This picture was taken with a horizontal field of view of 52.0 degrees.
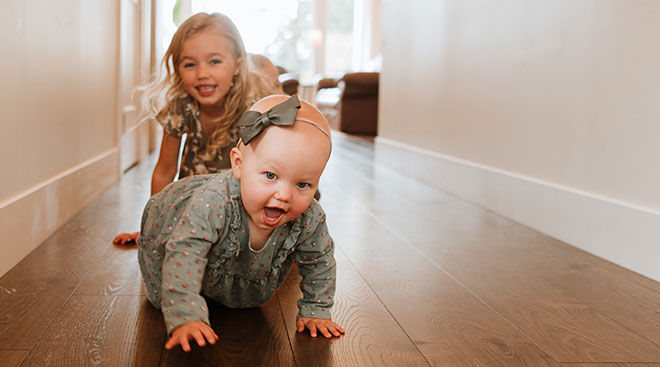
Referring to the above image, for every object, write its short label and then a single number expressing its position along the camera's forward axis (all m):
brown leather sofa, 7.18
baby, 1.05
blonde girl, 1.78
